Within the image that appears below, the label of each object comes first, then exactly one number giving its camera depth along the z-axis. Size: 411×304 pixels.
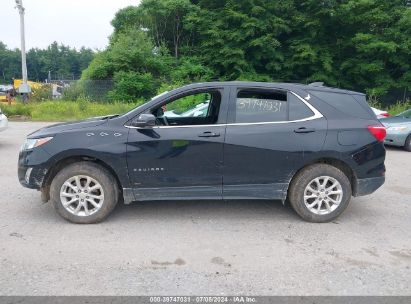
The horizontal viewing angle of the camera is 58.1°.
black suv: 4.44
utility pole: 20.92
